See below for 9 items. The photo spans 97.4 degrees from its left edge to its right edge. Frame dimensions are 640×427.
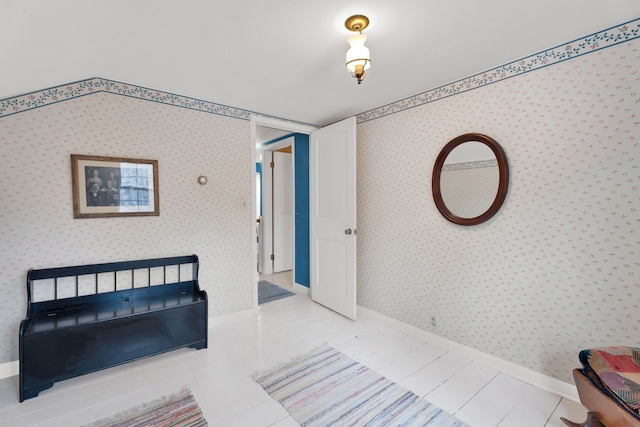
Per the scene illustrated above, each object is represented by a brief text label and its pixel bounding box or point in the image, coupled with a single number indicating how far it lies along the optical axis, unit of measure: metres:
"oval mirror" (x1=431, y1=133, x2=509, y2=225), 2.12
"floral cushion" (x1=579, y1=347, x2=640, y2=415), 1.24
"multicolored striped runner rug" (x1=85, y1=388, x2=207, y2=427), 1.63
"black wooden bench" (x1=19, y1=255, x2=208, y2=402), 1.86
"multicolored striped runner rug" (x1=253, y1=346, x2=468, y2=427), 1.68
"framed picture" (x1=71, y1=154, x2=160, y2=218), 2.22
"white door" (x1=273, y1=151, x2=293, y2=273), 4.99
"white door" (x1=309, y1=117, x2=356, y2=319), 3.04
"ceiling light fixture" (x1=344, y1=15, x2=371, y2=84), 1.55
